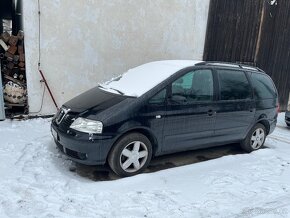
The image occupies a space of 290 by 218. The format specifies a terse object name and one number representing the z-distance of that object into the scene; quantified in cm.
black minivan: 363
